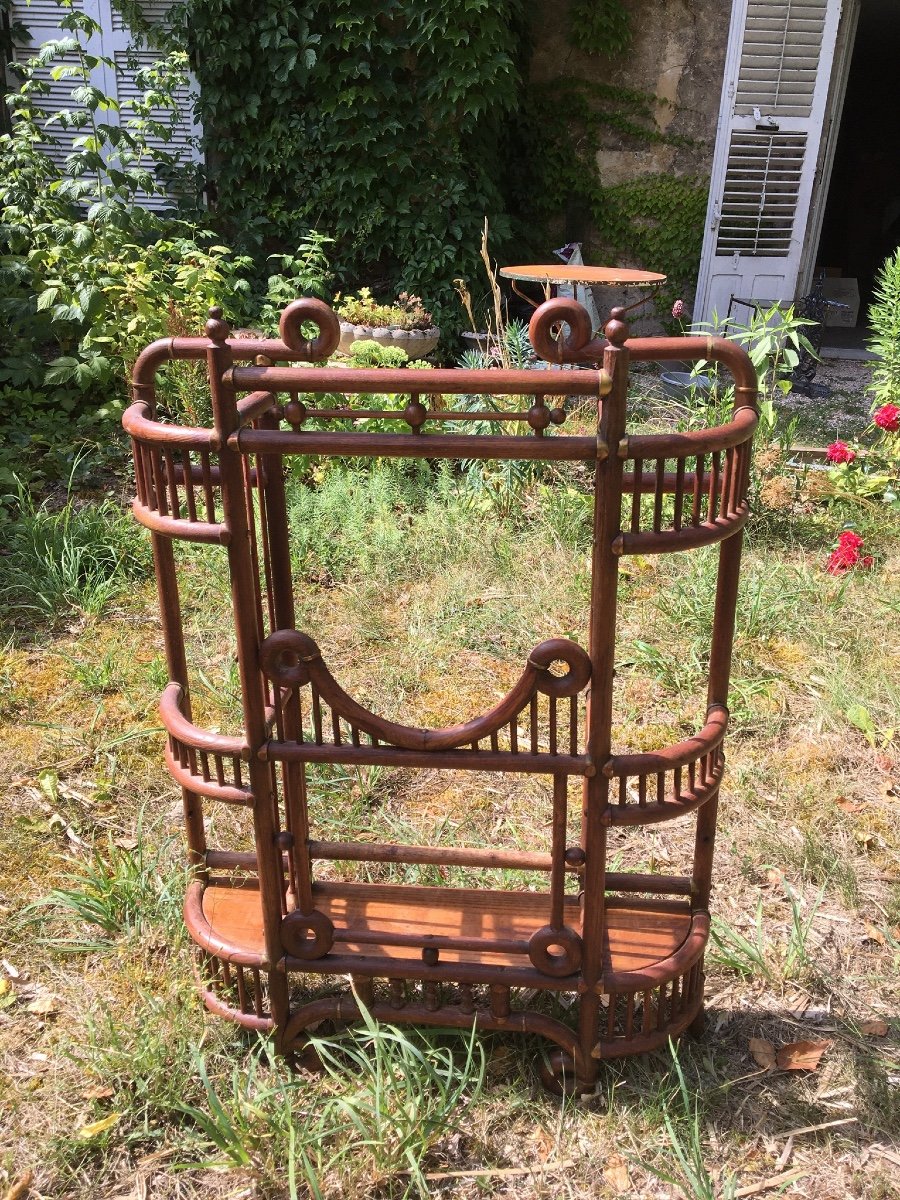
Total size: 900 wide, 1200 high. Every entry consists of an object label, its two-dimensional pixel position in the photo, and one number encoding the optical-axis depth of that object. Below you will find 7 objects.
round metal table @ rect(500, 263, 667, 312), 4.84
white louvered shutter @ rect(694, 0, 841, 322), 7.12
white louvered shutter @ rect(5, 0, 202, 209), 6.71
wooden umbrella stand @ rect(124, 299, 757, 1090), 1.52
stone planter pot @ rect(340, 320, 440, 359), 5.55
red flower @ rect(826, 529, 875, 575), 3.65
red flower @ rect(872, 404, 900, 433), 3.83
